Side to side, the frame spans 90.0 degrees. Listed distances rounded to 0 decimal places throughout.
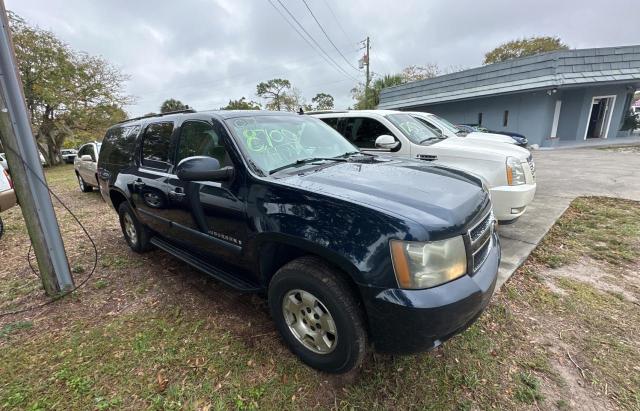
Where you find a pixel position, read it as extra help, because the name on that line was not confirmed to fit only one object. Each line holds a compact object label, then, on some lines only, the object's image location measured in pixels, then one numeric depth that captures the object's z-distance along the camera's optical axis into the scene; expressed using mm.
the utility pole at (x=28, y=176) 2707
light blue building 13945
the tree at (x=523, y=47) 32250
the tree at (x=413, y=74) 37044
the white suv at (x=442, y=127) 5902
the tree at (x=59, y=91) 19250
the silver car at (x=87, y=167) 8174
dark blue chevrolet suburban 1733
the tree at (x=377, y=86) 27594
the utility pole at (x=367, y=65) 27406
